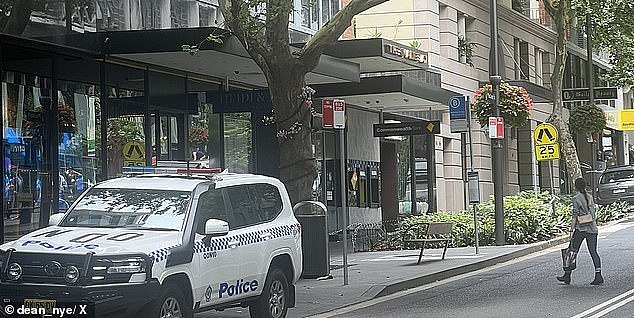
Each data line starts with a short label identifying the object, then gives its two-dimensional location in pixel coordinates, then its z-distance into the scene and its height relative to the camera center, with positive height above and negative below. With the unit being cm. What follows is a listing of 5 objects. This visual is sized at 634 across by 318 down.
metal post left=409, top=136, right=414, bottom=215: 3682 -4
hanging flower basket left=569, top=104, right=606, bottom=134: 3934 +194
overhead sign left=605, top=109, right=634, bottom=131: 6297 +311
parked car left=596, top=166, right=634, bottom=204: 4047 -55
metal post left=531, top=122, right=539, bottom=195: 4587 +61
